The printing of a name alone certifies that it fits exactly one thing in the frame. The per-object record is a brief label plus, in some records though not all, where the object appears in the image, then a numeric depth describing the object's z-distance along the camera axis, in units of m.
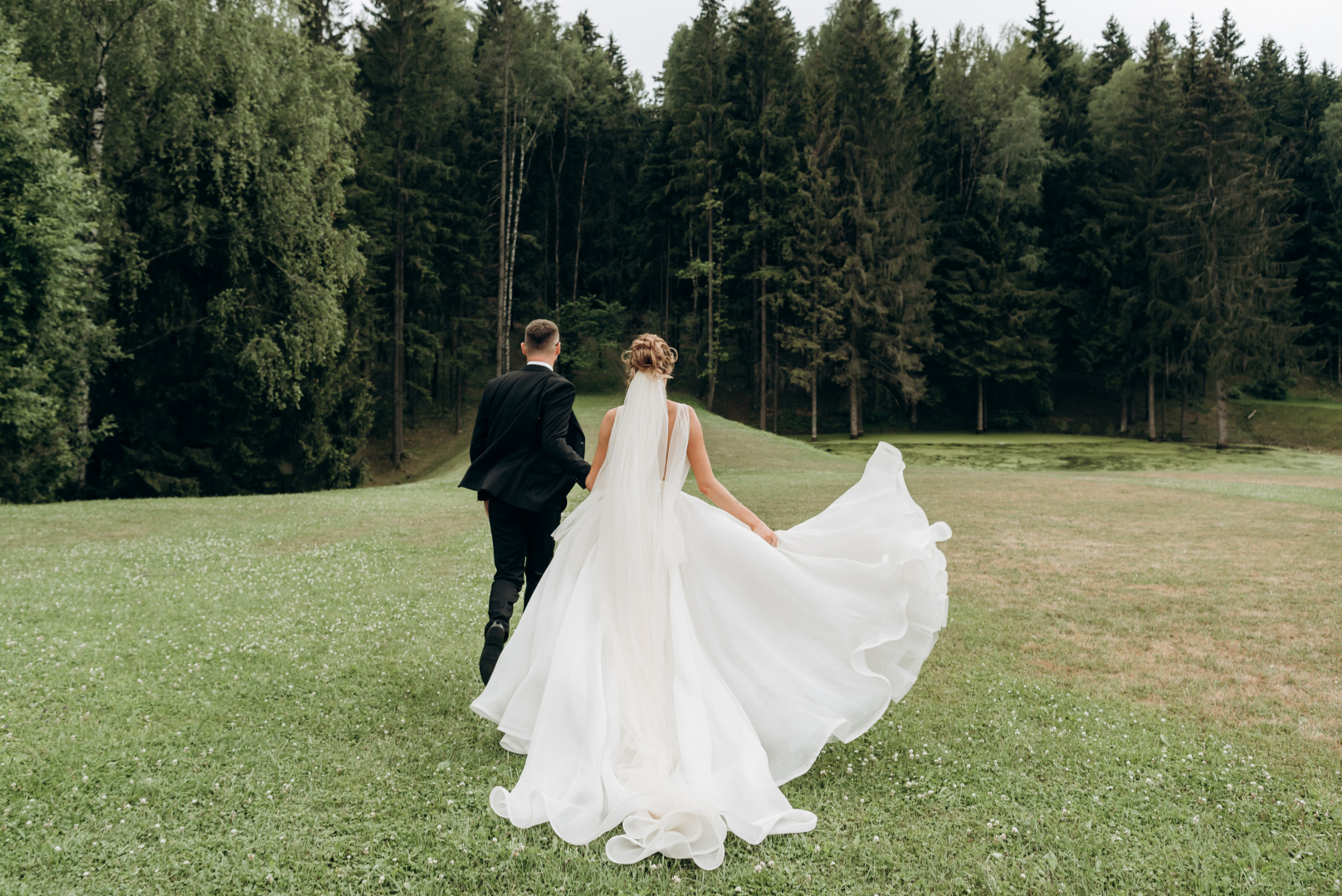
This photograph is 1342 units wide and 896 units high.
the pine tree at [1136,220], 45.84
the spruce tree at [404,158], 36.97
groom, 5.58
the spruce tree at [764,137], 45.25
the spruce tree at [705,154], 46.31
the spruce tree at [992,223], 48.19
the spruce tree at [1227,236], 42.22
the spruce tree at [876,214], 45.34
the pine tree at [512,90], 39.03
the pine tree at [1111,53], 55.84
